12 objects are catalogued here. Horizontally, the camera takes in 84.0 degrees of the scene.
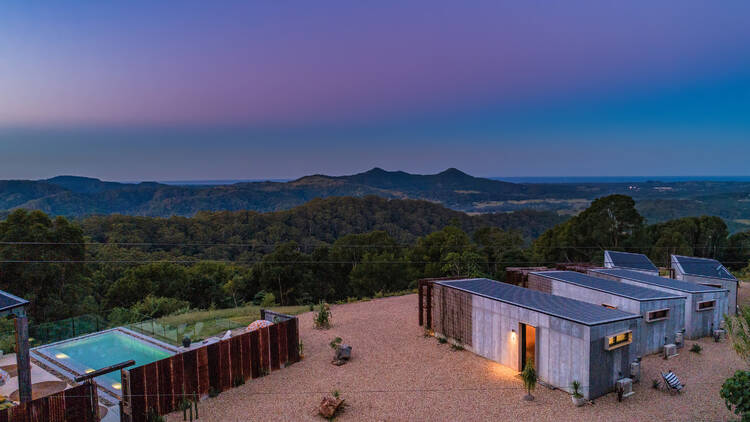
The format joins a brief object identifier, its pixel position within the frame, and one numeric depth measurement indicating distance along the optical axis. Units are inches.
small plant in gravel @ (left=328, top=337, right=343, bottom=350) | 542.3
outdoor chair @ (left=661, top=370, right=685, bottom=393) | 426.6
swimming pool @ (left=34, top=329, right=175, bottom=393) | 532.4
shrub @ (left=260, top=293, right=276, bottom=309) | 978.3
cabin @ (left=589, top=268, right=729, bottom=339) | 606.2
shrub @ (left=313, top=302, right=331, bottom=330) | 684.1
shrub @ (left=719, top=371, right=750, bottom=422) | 322.0
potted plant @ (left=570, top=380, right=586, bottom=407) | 400.8
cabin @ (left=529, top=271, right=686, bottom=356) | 539.8
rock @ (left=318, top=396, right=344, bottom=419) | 384.2
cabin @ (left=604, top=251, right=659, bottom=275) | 858.0
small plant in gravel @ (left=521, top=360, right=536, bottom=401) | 419.2
